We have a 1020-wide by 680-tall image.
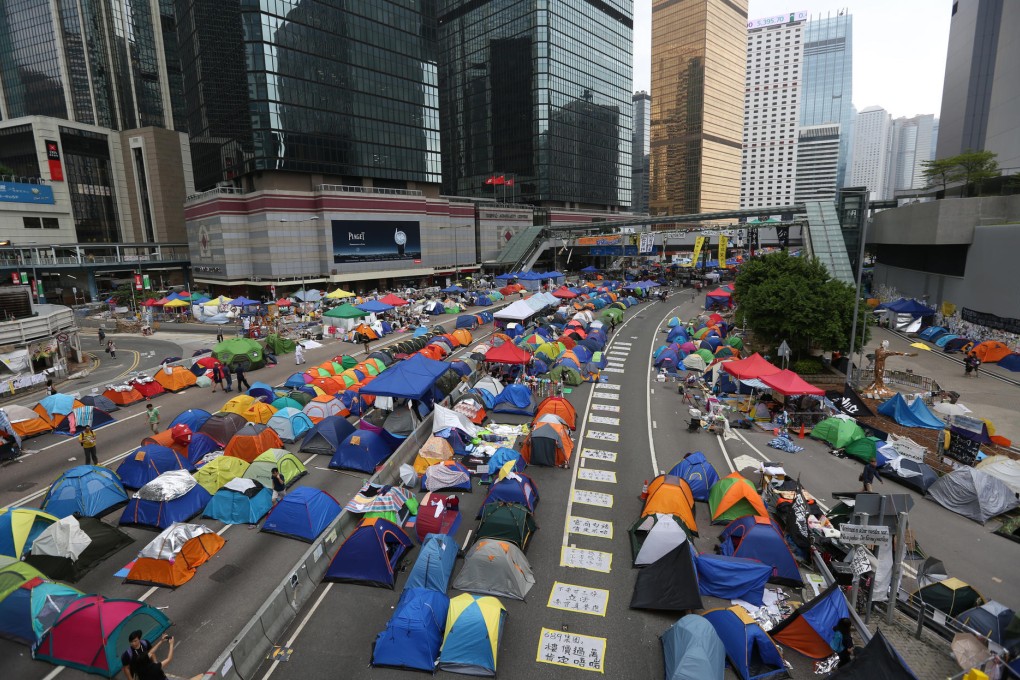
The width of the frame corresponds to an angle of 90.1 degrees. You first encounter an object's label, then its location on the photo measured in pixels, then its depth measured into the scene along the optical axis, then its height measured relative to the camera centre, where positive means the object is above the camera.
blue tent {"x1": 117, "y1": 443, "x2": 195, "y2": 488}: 15.59 -6.55
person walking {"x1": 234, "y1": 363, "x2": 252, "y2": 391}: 25.59 -6.43
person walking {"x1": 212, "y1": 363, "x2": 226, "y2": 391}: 26.42 -6.39
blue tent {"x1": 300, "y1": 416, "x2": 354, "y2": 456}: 18.41 -6.83
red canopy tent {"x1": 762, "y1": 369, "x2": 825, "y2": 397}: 20.58 -5.96
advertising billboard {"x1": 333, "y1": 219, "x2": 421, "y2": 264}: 65.00 +0.62
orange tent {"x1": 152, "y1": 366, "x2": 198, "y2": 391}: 26.30 -6.64
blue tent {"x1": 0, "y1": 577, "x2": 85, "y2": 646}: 9.52 -6.64
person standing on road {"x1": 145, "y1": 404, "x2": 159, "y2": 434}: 20.12 -6.57
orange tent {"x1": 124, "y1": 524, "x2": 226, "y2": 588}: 11.45 -6.97
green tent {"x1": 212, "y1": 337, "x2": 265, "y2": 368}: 29.06 -5.98
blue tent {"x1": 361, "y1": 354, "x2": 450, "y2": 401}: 19.72 -5.32
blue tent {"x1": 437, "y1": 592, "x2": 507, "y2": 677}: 9.06 -6.98
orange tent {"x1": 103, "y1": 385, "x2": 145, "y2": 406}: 24.25 -6.90
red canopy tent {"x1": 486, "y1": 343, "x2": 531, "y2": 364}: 25.67 -5.61
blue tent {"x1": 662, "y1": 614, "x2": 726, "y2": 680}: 8.36 -6.85
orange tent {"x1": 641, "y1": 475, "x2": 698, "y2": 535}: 13.17 -6.74
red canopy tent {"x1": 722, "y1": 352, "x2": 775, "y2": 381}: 22.34 -5.70
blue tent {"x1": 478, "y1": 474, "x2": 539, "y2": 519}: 13.56 -6.56
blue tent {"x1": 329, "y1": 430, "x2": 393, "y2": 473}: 17.19 -6.95
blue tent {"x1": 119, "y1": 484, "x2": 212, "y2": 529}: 13.59 -6.96
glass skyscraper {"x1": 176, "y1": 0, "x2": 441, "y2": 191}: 60.00 +20.16
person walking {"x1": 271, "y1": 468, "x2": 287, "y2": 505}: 14.85 -6.90
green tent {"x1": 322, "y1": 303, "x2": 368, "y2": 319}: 38.92 -5.03
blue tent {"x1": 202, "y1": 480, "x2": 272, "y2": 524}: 13.95 -7.00
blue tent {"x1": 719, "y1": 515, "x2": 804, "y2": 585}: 11.38 -6.94
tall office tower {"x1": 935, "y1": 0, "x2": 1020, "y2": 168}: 49.84 +19.10
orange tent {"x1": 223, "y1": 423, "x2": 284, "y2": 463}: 16.89 -6.46
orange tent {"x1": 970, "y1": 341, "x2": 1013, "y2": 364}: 30.01 -6.84
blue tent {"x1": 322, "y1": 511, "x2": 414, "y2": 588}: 11.38 -6.97
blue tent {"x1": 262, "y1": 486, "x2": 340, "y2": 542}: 13.14 -6.89
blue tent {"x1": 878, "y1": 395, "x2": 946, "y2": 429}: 20.52 -7.22
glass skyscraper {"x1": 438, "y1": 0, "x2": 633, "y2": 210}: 103.75 +30.74
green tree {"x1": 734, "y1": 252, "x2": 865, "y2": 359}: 26.30 -3.69
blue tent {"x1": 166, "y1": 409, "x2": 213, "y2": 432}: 18.38 -6.10
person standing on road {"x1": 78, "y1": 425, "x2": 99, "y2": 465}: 16.44 -6.15
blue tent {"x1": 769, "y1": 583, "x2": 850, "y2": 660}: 9.34 -7.03
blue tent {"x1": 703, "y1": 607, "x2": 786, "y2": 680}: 8.92 -7.15
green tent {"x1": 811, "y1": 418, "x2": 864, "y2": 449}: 18.75 -7.19
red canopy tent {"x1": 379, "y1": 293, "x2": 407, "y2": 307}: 45.69 -4.96
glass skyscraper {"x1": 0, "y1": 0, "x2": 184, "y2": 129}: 93.88 +35.56
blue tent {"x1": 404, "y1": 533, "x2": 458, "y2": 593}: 10.61 -6.75
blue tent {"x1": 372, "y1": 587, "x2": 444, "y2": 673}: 9.08 -6.98
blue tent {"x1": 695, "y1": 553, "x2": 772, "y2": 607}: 10.71 -7.05
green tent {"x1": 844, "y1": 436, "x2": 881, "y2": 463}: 17.73 -7.37
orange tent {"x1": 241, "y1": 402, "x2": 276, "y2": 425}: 19.66 -6.33
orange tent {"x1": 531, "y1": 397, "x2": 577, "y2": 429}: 19.48 -6.33
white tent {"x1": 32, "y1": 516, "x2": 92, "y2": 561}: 11.46 -6.48
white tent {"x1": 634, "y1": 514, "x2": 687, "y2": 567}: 11.96 -6.95
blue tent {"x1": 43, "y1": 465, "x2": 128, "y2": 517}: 13.56 -6.50
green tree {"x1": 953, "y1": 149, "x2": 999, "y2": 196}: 47.91 +6.61
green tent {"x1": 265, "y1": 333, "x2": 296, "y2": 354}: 34.19 -6.56
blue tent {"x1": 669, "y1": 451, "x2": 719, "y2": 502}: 14.85 -6.81
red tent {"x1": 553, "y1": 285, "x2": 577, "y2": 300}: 50.08 -5.02
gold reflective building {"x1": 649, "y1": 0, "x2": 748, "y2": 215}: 165.75 +45.48
